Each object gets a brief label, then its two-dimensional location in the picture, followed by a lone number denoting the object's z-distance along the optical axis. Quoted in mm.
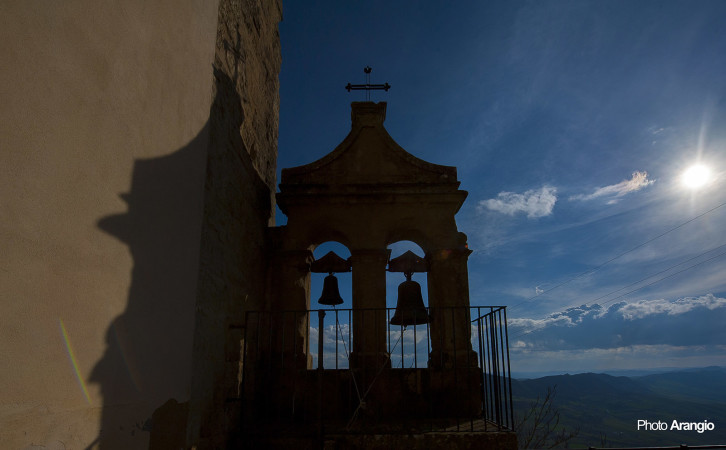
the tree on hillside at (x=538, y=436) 10873
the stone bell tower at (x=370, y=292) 6094
